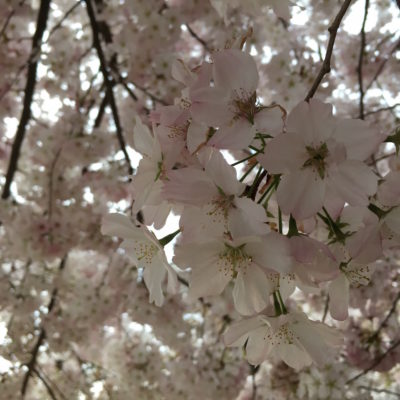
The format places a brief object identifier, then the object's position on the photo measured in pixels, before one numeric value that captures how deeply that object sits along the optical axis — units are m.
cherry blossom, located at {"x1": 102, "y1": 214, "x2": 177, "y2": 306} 0.19
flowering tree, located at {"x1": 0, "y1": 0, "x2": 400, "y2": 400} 0.16
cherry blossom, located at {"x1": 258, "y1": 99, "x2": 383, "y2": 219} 0.16
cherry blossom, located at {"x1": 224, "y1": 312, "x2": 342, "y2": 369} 0.19
